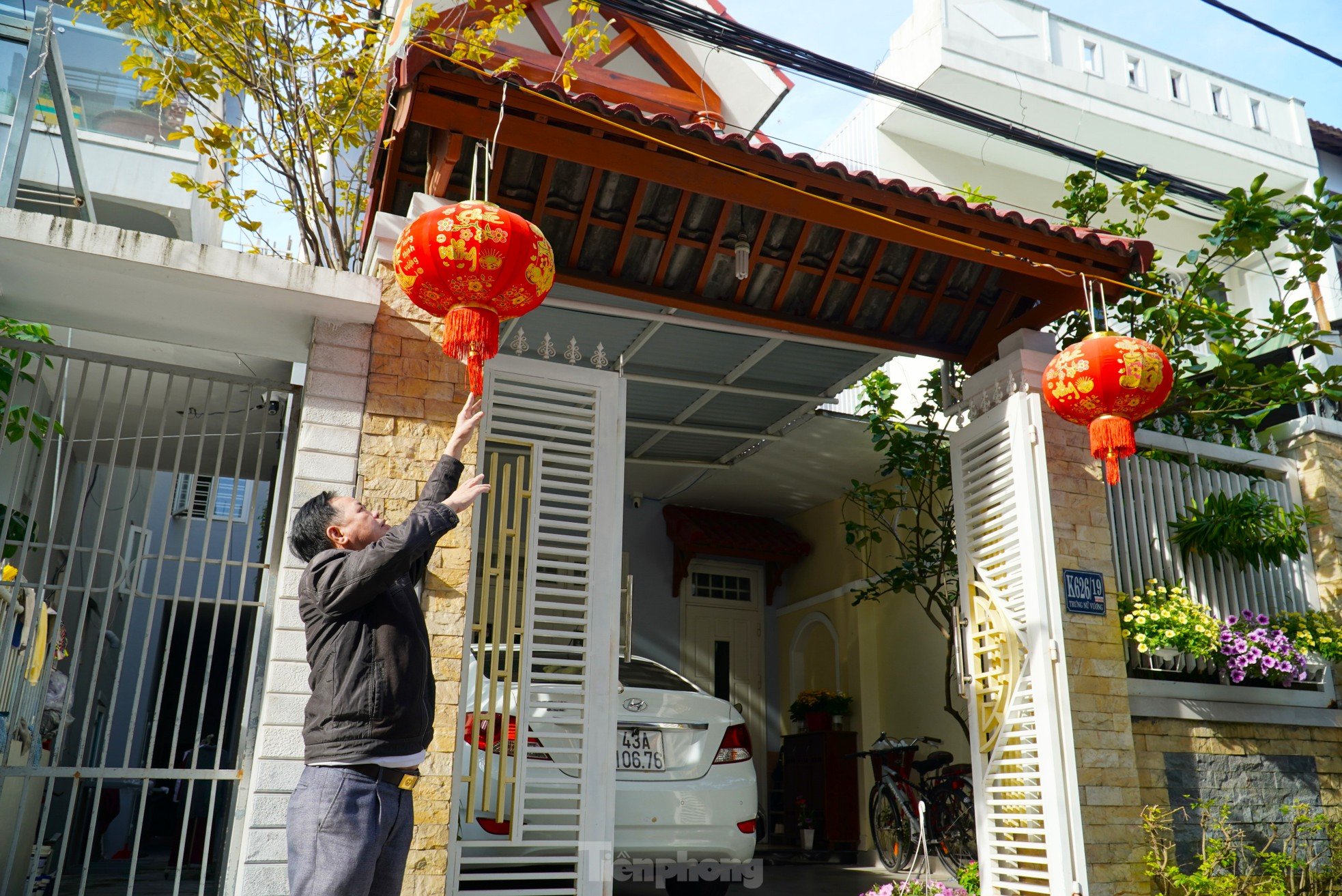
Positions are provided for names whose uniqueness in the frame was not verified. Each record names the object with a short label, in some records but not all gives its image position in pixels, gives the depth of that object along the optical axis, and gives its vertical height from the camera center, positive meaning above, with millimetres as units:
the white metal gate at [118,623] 4164 +746
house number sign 5512 +946
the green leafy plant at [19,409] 4516 +1649
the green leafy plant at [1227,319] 6242 +2814
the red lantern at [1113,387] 4789 +1762
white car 5227 -86
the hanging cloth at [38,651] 4863 +494
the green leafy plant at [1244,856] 5289 -431
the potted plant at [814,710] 10305 +565
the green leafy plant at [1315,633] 6270 +863
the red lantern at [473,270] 3658 +1729
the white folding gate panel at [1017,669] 5109 +525
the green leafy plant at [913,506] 8188 +2315
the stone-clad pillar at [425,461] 4133 +1282
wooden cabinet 9820 -157
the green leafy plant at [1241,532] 6289 +1466
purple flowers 6031 +701
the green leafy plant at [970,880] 5809 -606
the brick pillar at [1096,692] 5180 +416
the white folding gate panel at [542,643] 4570 +555
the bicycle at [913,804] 7816 -269
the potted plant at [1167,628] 5699 +797
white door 11414 +1448
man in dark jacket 2592 +138
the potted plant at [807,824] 9516 -519
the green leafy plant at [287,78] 6648 +4554
